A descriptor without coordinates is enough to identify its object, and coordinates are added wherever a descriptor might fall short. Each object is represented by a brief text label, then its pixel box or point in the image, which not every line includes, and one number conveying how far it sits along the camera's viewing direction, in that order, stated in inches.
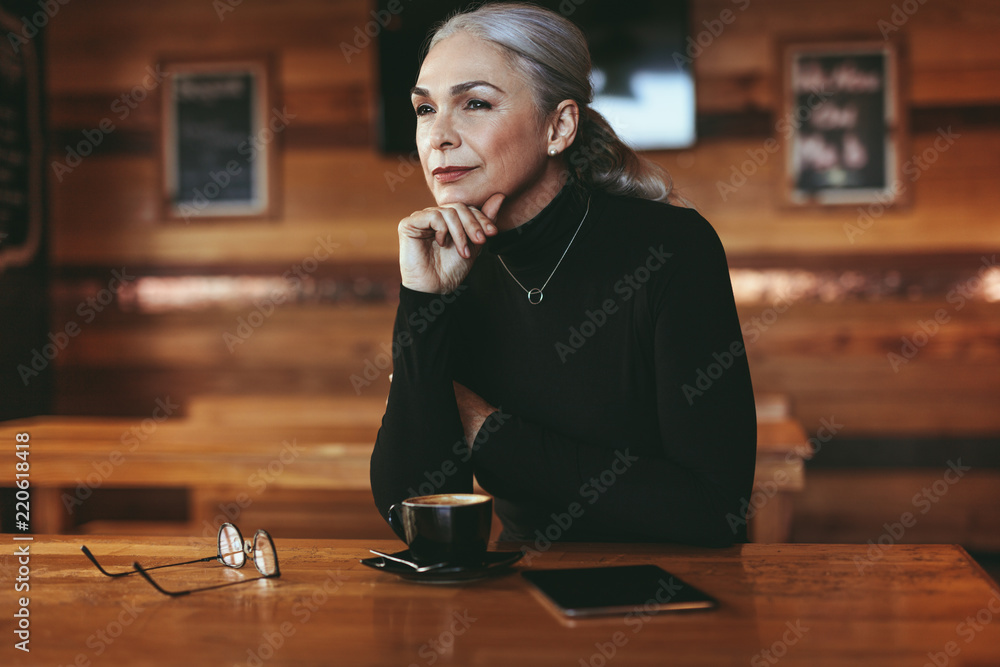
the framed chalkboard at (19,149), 128.3
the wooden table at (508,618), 28.1
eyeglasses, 37.7
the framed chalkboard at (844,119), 133.3
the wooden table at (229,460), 89.8
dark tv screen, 132.6
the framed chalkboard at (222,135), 142.7
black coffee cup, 36.7
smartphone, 31.5
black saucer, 36.1
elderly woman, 46.8
